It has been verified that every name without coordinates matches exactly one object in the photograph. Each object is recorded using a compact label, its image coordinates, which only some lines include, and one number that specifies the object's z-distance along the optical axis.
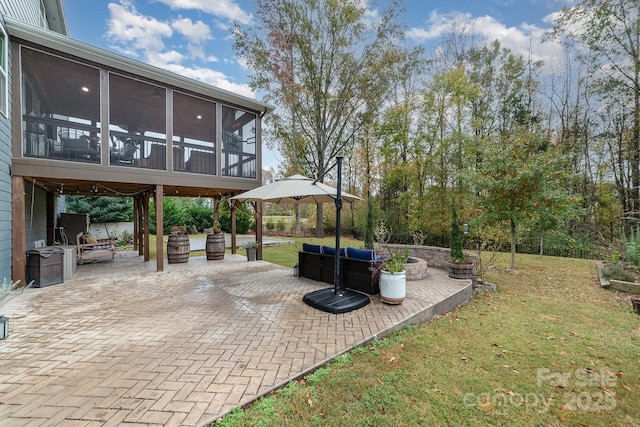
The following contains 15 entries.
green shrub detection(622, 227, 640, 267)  6.46
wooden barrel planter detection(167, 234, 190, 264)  7.86
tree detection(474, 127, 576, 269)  6.50
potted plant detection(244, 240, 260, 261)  8.55
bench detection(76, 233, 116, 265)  7.59
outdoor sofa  4.81
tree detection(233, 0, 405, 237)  13.23
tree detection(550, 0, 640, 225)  9.29
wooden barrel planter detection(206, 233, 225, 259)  8.55
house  5.05
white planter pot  4.19
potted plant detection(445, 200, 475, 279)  5.94
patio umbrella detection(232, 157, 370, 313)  4.16
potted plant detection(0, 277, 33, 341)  3.12
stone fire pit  5.92
